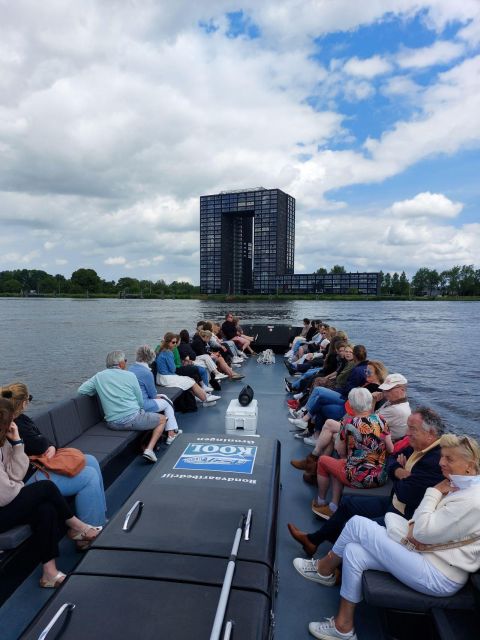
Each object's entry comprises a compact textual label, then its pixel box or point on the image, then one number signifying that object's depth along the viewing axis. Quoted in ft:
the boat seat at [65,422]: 12.23
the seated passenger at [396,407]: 12.12
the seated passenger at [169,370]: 19.92
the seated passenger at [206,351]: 25.53
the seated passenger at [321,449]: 12.70
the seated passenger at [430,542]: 6.35
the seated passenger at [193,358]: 22.74
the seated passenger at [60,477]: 9.22
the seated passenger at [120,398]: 13.91
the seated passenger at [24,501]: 8.03
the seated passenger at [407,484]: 7.98
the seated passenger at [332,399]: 14.99
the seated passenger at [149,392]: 15.43
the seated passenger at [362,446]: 9.80
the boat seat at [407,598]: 6.35
